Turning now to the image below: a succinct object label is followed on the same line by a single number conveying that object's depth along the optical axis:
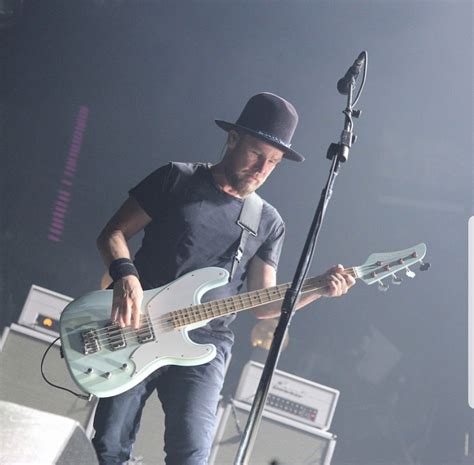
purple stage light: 4.18
